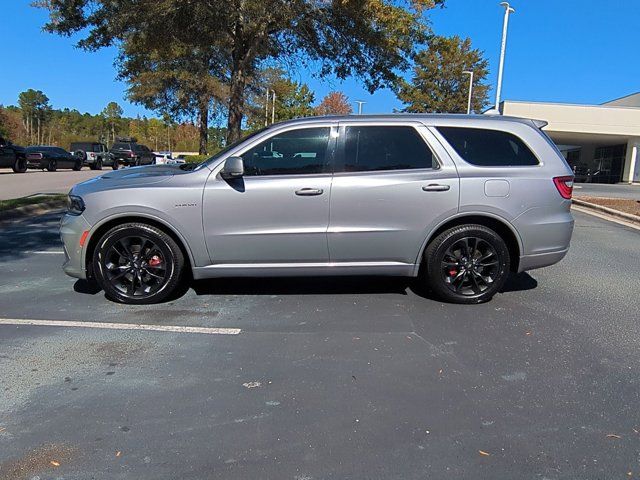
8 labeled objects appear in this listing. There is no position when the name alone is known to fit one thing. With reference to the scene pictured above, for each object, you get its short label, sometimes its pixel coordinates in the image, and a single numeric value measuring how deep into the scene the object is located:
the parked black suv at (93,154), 33.41
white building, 32.87
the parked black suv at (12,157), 24.05
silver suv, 4.82
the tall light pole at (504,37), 23.66
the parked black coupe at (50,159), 26.99
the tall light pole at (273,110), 38.85
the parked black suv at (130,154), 35.34
